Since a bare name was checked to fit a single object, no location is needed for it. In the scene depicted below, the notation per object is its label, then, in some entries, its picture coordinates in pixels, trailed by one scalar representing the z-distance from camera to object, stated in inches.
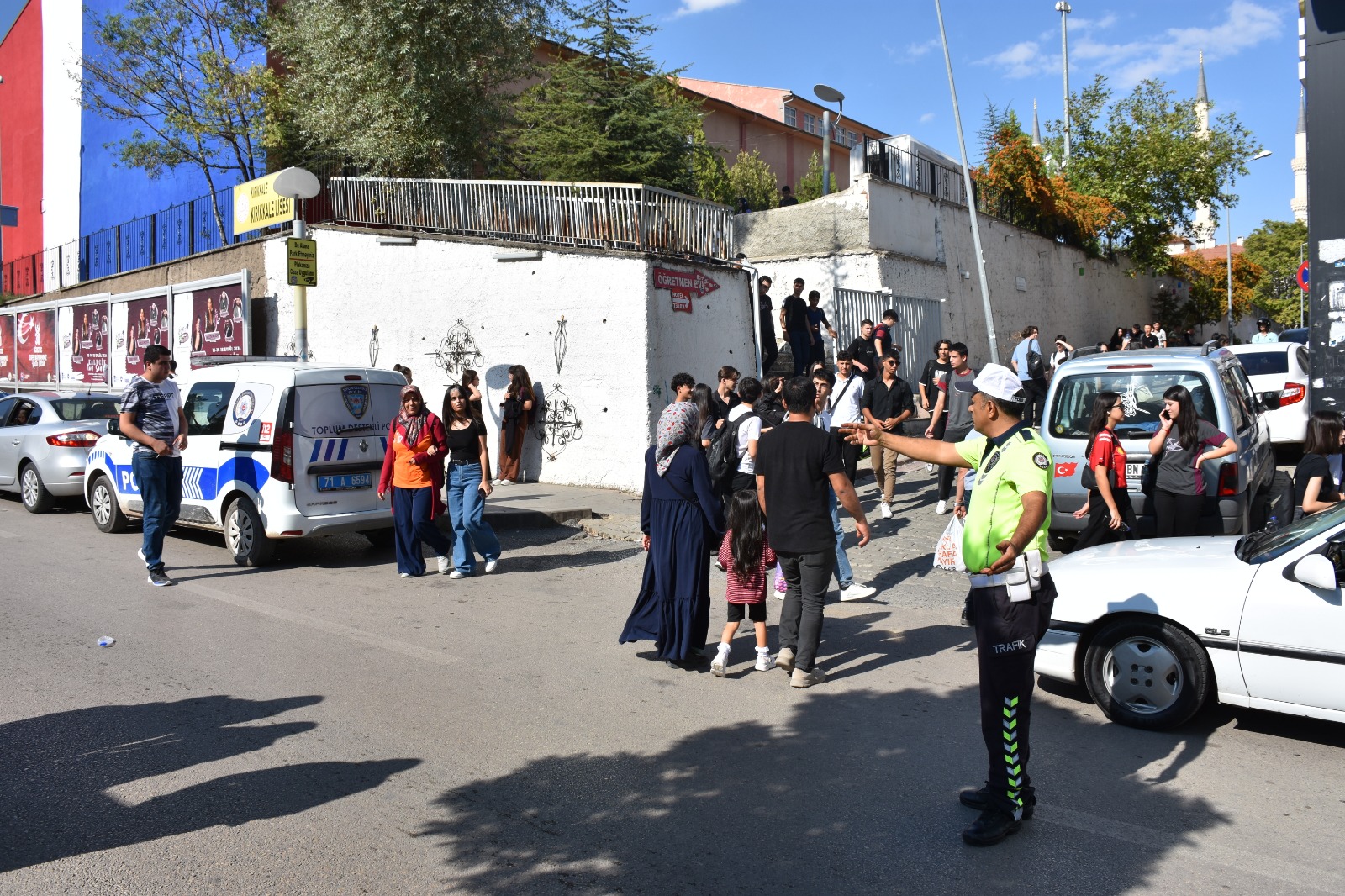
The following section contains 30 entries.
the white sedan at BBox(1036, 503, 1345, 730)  187.9
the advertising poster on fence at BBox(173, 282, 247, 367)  768.9
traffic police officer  159.5
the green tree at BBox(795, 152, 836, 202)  1249.4
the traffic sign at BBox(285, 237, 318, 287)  569.9
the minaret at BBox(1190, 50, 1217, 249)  1234.6
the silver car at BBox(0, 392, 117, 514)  504.1
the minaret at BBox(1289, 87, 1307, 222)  3946.9
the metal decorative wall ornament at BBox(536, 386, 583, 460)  561.0
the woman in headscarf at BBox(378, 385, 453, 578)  353.4
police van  366.9
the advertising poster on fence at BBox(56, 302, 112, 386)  922.1
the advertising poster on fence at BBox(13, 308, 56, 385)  1008.9
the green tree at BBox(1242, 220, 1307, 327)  2317.9
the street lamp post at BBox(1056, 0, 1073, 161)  1457.9
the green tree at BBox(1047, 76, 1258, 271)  1135.0
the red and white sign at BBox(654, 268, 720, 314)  538.0
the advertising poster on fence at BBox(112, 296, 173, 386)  844.6
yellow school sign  713.6
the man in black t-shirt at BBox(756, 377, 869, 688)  234.5
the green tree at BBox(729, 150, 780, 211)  1247.3
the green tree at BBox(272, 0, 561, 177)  737.6
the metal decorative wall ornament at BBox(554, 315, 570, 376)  559.2
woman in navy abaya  251.9
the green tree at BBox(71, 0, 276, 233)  854.5
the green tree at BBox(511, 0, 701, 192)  760.3
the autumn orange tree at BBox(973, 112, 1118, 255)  948.0
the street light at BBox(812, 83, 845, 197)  810.8
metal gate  649.0
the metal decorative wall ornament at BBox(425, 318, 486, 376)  604.1
